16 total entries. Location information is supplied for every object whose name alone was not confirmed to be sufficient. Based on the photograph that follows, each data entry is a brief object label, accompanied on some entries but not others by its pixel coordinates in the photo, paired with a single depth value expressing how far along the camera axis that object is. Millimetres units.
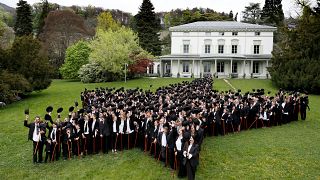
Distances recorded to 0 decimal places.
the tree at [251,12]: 70917
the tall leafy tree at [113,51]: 35160
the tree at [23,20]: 49881
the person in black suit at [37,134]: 10126
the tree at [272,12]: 57767
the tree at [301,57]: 27414
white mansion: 41296
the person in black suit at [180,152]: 8552
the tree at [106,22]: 55252
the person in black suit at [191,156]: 8096
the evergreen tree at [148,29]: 49415
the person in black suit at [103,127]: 10831
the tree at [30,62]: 26061
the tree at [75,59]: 41389
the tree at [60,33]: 48295
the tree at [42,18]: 54781
